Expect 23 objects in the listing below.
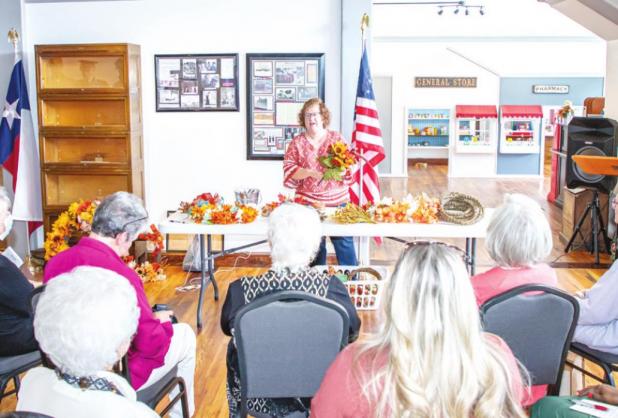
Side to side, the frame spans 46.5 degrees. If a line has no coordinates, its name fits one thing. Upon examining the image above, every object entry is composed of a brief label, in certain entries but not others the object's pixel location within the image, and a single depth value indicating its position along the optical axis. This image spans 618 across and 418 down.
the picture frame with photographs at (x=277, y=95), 6.43
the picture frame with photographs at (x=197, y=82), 6.52
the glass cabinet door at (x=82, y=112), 6.57
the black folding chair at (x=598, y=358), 2.89
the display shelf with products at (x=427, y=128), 15.84
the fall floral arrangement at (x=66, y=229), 5.35
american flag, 5.66
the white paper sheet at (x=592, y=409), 2.09
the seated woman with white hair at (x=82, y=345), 1.70
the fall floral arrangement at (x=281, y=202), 4.83
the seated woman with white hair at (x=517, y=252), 2.69
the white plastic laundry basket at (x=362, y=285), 4.98
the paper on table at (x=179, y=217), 4.82
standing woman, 5.02
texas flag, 6.37
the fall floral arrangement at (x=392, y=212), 4.64
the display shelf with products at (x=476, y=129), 14.84
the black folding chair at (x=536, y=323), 2.50
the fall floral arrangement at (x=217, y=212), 4.68
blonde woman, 1.66
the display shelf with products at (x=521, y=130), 14.78
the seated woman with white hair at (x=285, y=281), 2.57
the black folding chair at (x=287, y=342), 2.44
